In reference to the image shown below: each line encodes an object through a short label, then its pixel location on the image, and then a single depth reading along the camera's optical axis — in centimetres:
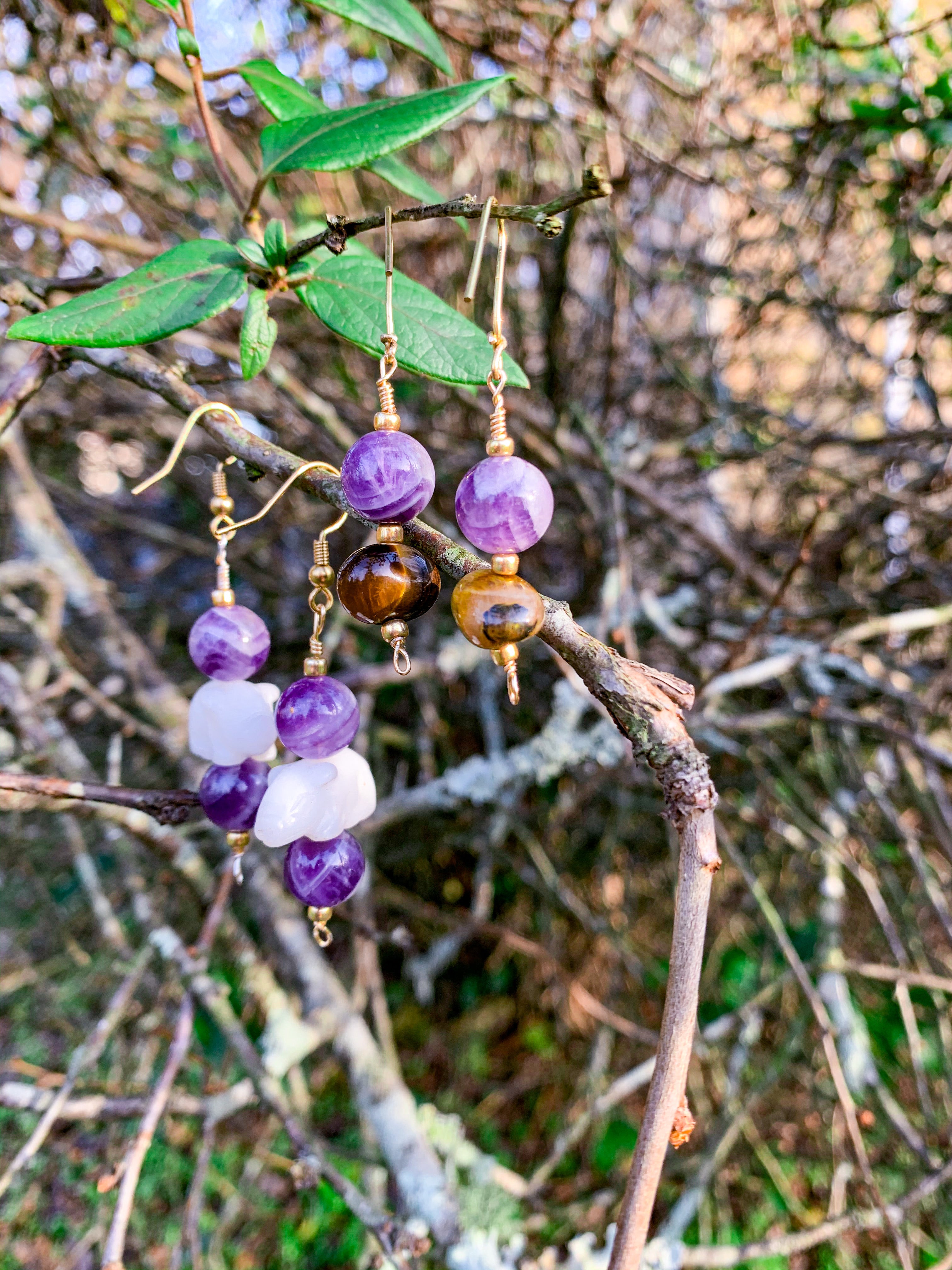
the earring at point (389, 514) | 9
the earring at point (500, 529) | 8
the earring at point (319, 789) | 10
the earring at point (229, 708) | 11
